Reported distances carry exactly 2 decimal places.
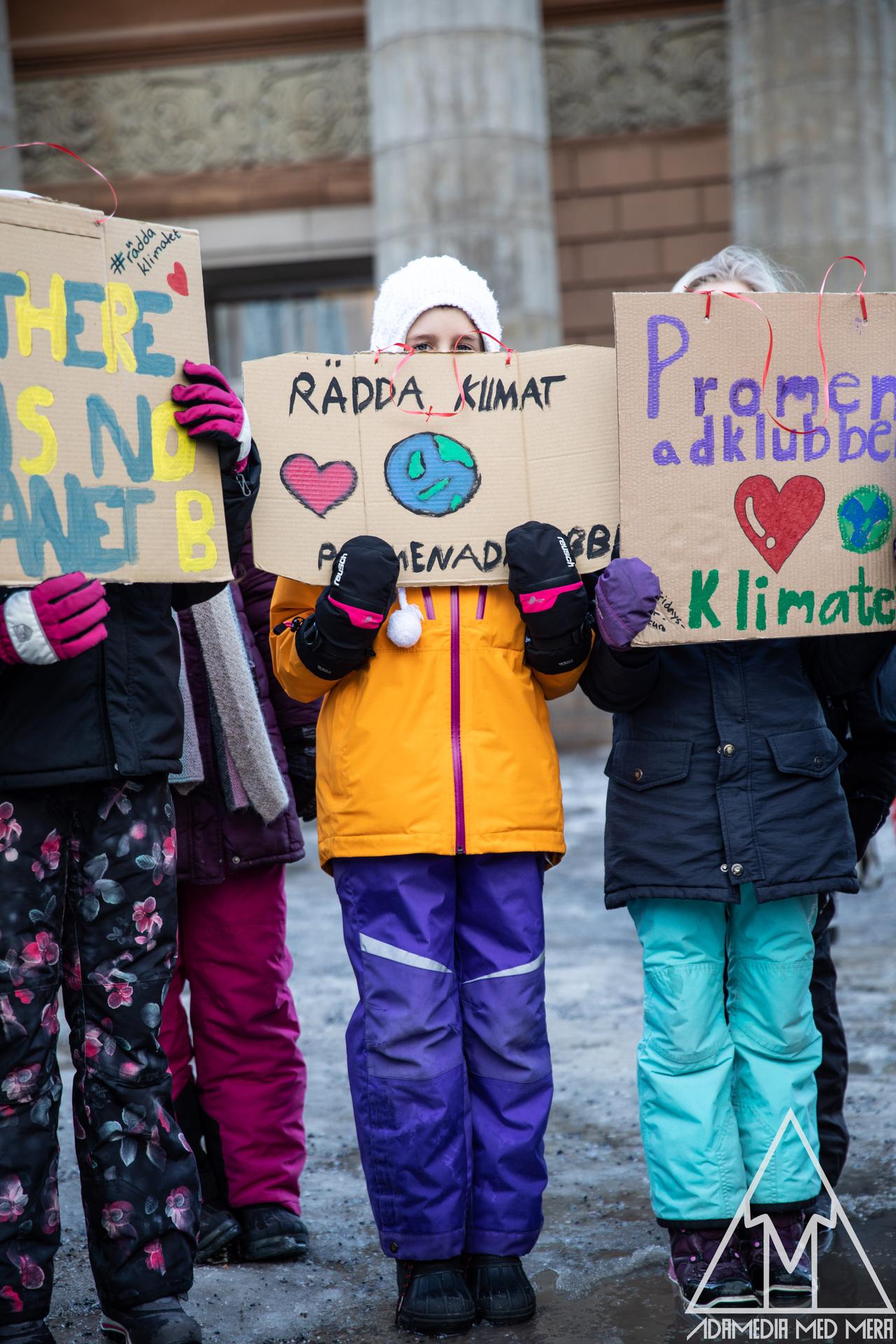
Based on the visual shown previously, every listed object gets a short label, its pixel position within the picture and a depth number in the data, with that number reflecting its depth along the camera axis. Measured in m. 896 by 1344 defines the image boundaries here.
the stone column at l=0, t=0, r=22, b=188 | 10.79
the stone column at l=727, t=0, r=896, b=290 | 9.86
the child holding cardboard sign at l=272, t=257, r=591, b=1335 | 2.69
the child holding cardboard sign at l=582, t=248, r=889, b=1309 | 2.73
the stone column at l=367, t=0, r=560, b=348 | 10.02
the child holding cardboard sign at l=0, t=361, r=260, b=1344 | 2.44
